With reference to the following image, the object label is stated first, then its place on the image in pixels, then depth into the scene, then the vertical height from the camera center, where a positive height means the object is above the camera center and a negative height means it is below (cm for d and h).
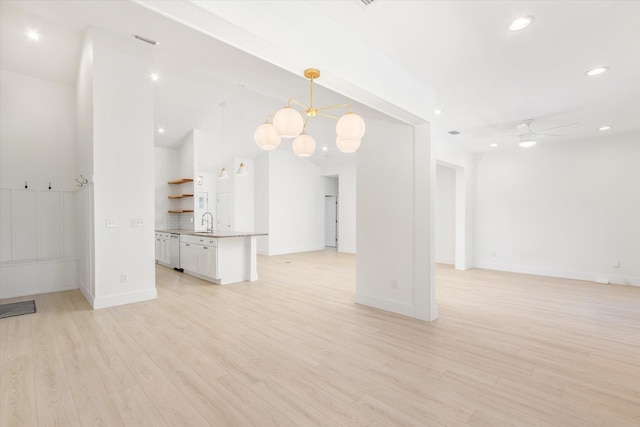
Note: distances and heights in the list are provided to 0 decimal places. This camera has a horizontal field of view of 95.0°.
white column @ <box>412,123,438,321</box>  375 -15
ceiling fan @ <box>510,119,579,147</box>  520 +144
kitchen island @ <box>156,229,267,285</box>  560 -86
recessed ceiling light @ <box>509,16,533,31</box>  248 +164
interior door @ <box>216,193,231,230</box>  1009 +13
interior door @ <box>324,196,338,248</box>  1198 -32
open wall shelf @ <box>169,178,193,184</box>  800 +94
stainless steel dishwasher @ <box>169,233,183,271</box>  696 -91
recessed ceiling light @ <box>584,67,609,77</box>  330 +161
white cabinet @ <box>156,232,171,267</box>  739 -89
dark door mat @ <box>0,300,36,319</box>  390 -130
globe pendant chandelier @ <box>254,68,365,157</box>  257 +80
